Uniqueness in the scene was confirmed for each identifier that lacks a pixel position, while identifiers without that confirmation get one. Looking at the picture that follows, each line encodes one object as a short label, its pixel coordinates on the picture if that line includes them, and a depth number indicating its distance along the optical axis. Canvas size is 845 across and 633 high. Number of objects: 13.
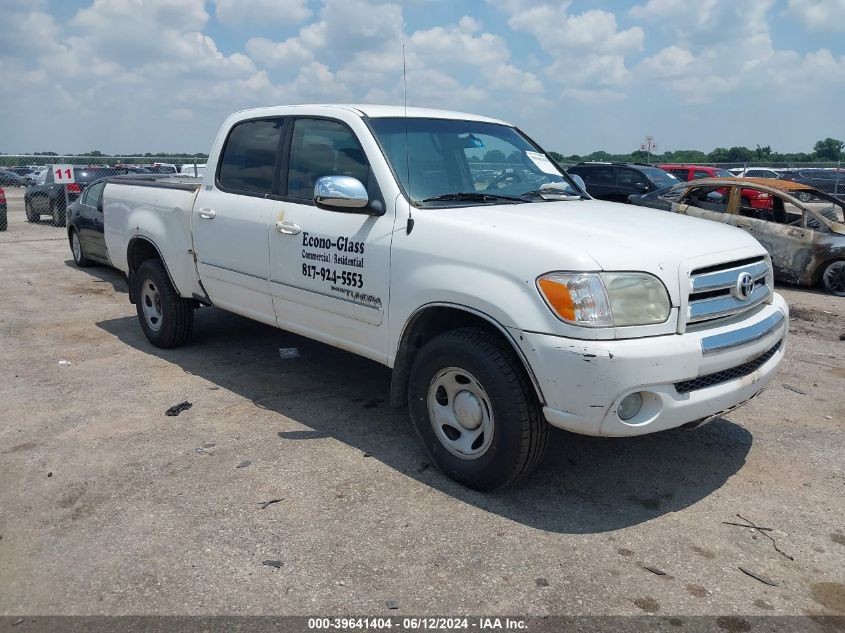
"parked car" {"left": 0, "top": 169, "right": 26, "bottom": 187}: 38.88
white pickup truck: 3.37
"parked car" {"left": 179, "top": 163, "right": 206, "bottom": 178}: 25.65
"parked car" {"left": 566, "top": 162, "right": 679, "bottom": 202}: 18.00
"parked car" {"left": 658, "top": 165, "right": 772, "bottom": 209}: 22.64
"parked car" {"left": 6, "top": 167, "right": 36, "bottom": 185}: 41.46
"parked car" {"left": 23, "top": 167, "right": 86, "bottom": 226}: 17.52
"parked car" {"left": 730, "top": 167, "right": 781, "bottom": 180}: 25.00
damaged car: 10.05
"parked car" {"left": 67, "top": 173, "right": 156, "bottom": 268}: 10.77
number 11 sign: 16.12
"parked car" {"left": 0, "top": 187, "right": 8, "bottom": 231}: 16.24
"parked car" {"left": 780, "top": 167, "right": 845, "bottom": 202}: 22.67
